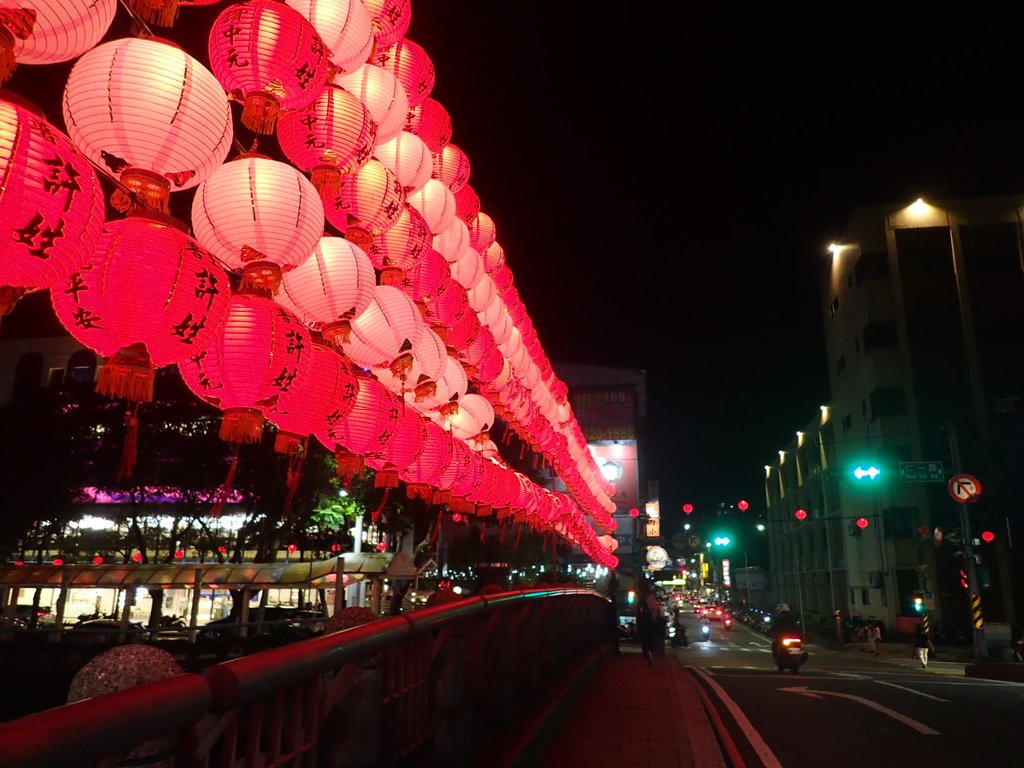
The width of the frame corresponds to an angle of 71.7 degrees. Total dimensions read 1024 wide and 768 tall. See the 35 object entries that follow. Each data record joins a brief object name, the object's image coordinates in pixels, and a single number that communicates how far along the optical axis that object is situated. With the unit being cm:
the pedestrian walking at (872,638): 3111
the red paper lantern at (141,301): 414
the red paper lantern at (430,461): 912
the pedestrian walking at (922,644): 2384
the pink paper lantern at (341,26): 620
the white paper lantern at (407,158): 780
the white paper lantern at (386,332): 684
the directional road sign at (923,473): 2217
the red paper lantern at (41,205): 330
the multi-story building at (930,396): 3172
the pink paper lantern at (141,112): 430
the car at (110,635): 1412
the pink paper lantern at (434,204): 870
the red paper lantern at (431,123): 840
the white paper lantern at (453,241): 928
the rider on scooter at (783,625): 1762
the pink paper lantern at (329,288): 594
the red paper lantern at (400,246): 743
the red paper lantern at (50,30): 363
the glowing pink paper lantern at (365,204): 676
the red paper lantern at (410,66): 766
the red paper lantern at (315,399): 585
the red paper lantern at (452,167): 916
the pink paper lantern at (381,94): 702
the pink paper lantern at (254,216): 509
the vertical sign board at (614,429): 3875
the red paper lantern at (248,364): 519
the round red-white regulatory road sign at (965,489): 2208
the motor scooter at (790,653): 1712
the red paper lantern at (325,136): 614
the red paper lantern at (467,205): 982
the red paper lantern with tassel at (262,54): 537
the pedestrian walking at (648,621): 1416
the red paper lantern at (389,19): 708
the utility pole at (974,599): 2277
